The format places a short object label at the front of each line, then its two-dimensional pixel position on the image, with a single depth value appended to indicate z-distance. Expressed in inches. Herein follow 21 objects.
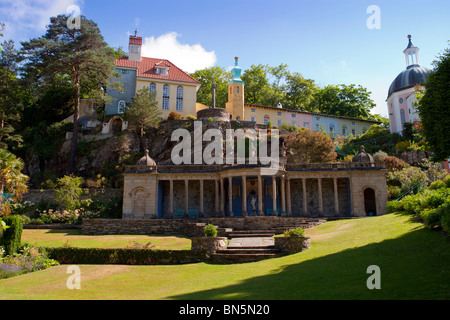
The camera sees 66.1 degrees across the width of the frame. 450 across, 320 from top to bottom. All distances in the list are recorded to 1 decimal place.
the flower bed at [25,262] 670.5
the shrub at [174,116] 2020.9
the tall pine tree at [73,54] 1619.1
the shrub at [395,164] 1606.8
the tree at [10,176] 1067.9
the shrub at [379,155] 1765.5
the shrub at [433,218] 617.6
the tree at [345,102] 2896.2
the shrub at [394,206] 1035.9
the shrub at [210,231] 781.3
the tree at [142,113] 1840.6
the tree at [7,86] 1754.4
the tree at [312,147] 1686.8
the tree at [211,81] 2839.6
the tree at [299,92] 2887.8
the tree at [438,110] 684.1
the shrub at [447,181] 1089.0
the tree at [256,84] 2847.4
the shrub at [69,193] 1350.9
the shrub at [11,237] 788.0
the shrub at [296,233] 745.3
